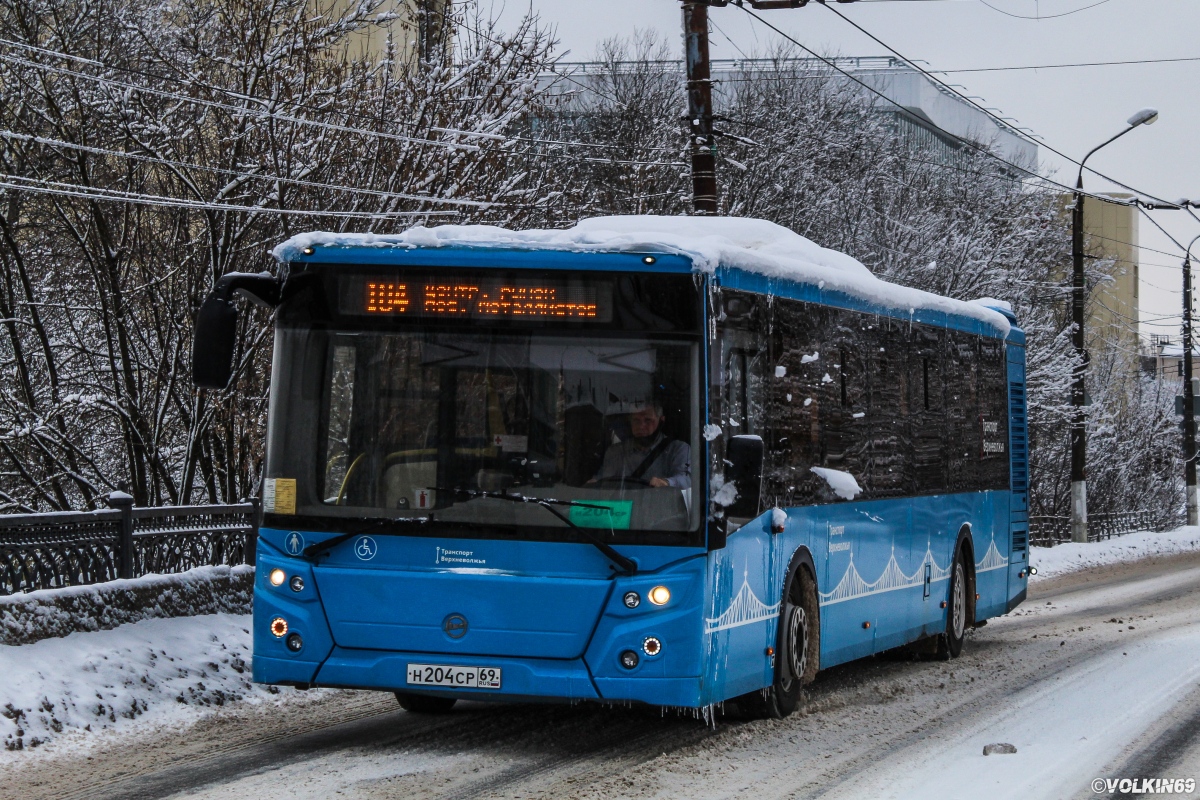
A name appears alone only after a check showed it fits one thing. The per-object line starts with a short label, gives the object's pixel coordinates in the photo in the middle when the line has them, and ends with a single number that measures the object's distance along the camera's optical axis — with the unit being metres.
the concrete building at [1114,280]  55.27
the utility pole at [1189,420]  50.38
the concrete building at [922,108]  45.66
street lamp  36.47
